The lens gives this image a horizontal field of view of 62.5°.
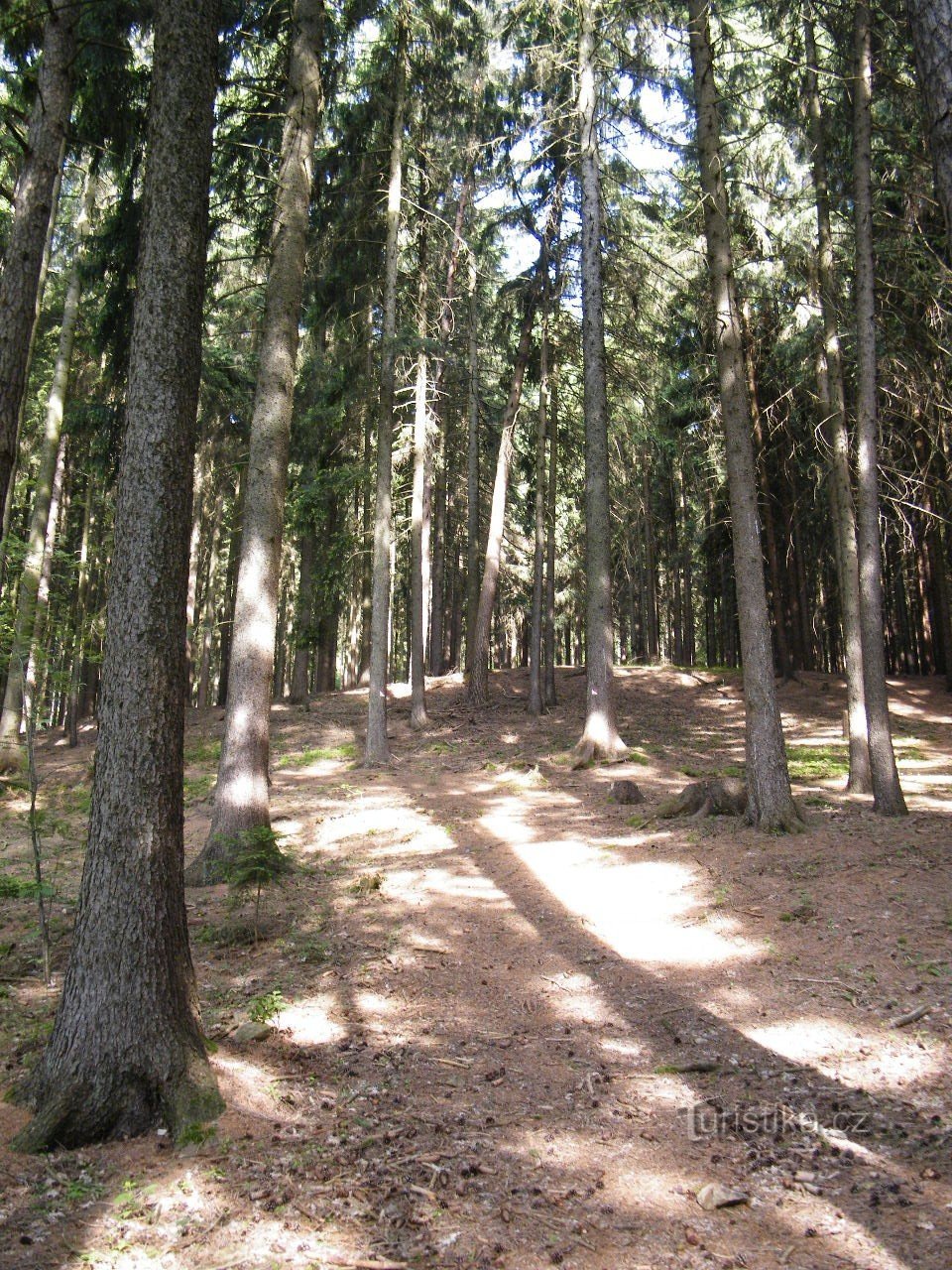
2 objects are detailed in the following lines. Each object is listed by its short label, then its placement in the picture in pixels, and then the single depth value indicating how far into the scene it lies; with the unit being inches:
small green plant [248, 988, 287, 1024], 212.5
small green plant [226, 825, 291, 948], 274.5
